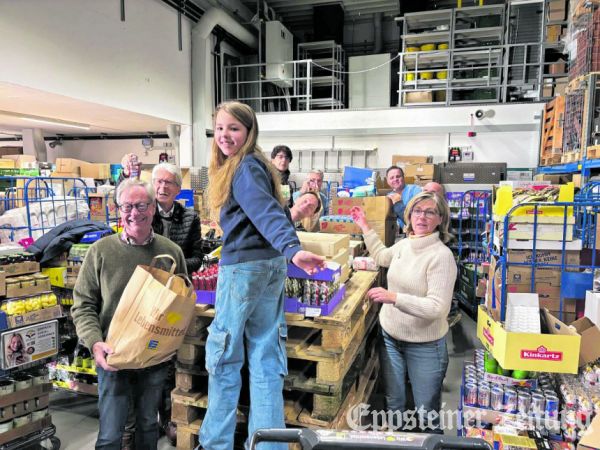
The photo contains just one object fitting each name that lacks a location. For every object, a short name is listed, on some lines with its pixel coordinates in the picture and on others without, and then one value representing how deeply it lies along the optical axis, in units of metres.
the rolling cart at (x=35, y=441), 2.37
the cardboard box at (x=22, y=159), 8.61
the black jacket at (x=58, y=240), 2.96
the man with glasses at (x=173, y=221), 2.72
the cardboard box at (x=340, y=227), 3.71
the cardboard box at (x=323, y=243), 2.37
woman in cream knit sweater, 2.24
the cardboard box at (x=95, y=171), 9.01
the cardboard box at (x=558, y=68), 7.97
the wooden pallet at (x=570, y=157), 5.21
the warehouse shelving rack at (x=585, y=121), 4.80
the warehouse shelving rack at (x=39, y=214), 4.47
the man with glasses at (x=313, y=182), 4.24
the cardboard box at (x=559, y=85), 7.32
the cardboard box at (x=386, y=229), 4.09
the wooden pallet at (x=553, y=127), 6.30
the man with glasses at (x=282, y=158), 4.48
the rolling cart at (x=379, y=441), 0.98
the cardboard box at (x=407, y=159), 8.38
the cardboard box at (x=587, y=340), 2.14
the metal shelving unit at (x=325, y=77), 10.44
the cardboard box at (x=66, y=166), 8.91
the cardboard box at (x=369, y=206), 4.09
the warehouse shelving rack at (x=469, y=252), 5.62
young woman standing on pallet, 1.74
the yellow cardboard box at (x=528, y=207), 2.52
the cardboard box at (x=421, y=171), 7.68
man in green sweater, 1.97
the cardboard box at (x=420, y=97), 9.05
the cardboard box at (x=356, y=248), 3.26
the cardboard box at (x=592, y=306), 2.31
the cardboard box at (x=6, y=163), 8.40
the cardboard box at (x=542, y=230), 2.51
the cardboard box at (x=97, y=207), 6.36
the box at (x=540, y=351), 2.04
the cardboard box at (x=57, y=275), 2.96
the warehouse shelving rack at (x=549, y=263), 2.41
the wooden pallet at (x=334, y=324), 2.08
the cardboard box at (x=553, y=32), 8.38
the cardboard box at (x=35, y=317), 2.33
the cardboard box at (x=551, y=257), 2.60
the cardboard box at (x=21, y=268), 2.42
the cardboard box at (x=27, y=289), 2.37
